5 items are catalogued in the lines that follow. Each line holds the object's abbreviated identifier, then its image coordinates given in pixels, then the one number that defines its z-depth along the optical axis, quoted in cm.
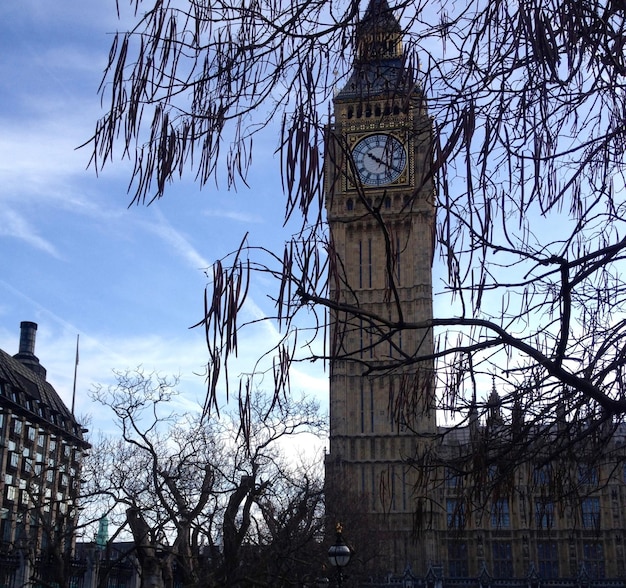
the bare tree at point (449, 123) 401
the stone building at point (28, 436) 5541
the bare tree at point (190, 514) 1912
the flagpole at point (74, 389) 7050
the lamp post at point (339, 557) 1509
